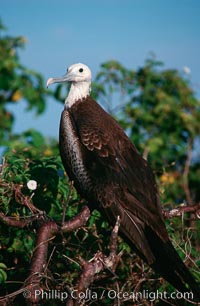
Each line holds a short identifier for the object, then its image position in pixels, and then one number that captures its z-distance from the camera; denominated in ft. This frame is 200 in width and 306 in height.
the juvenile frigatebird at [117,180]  30.07
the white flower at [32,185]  30.42
